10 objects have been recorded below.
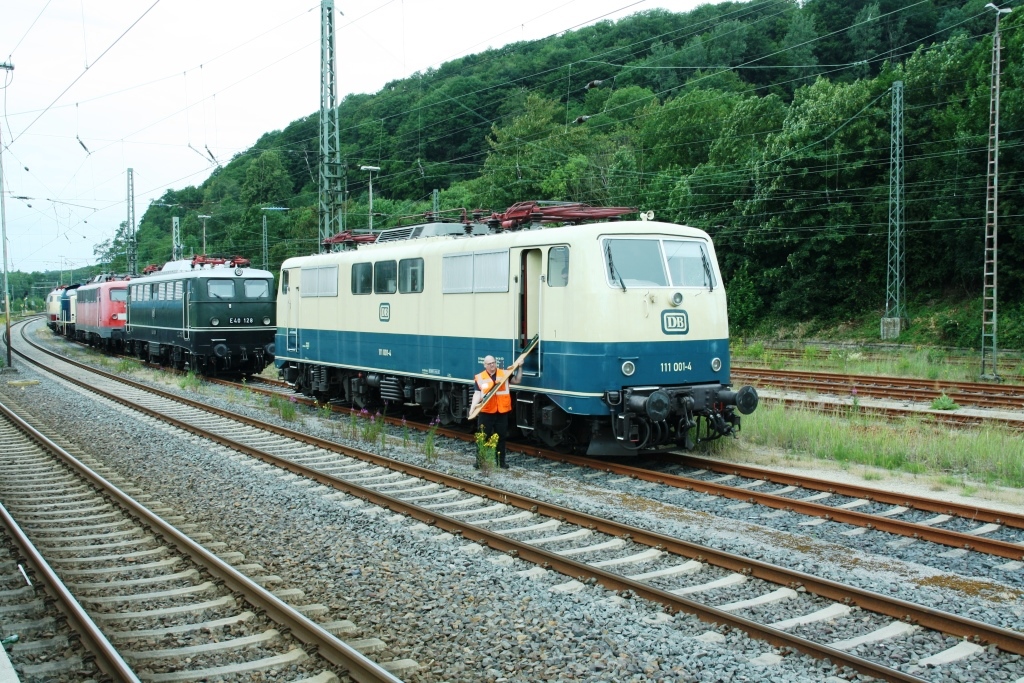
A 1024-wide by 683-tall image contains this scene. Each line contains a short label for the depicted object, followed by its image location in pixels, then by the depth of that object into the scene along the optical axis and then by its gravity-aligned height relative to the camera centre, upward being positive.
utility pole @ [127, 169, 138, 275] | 47.25 +4.77
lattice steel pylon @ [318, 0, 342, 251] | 23.34 +5.14
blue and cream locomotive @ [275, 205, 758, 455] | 11.51 -0.16
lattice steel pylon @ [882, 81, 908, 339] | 31.05 +2.91
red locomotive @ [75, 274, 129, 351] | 36.72 +0.10
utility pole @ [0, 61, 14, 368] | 32.03 +3.33
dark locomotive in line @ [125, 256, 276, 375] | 25.33 -0.08
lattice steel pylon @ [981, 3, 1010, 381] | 21.73 +4.75
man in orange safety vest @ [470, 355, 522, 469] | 11.98 -1.29
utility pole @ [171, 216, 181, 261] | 45.84 +3.88
